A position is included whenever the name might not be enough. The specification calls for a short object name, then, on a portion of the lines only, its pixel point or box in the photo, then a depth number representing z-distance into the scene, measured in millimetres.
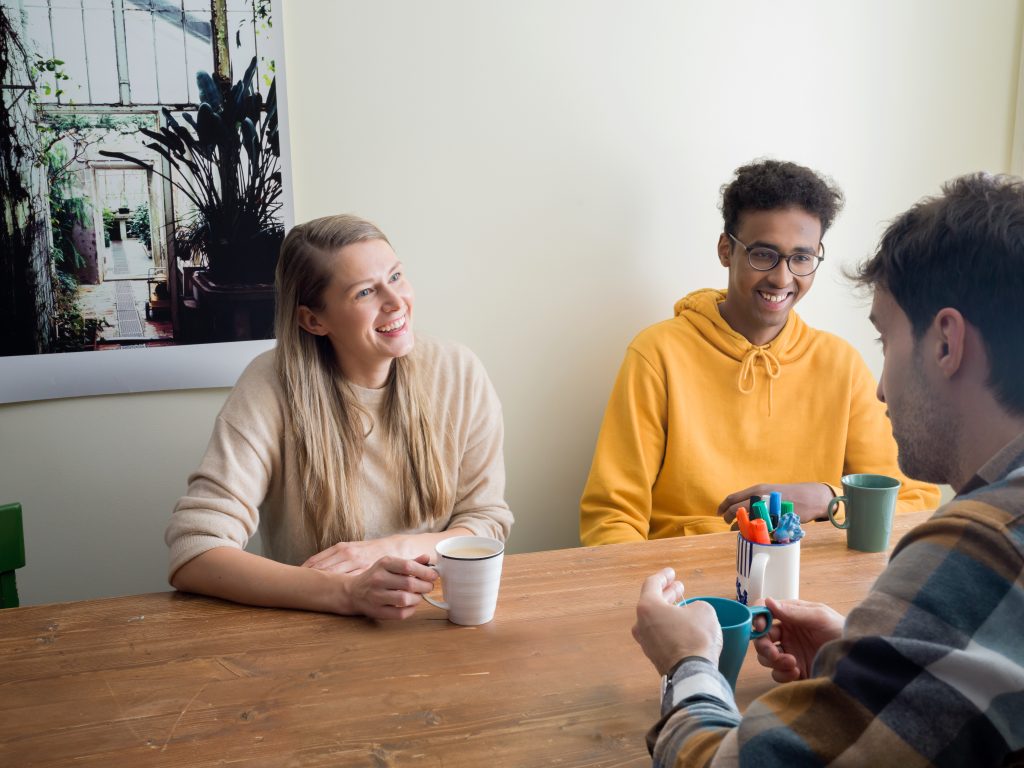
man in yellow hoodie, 2010
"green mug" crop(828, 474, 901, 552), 1427
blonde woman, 1516
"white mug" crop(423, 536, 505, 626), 1176
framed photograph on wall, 1852
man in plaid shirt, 635
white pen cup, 1209
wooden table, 924
